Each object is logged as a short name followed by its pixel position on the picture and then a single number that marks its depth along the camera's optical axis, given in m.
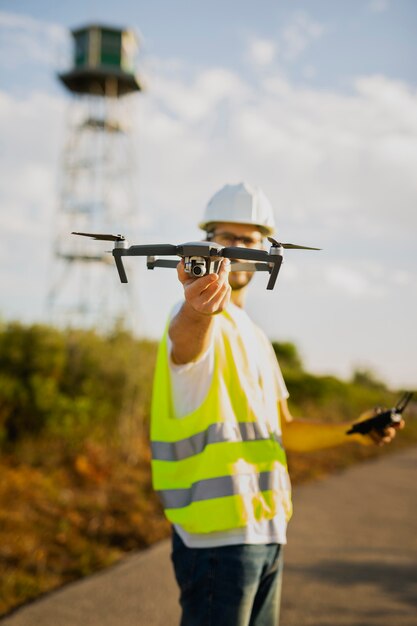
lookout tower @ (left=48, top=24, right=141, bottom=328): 19.94
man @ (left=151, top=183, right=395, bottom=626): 2.09
